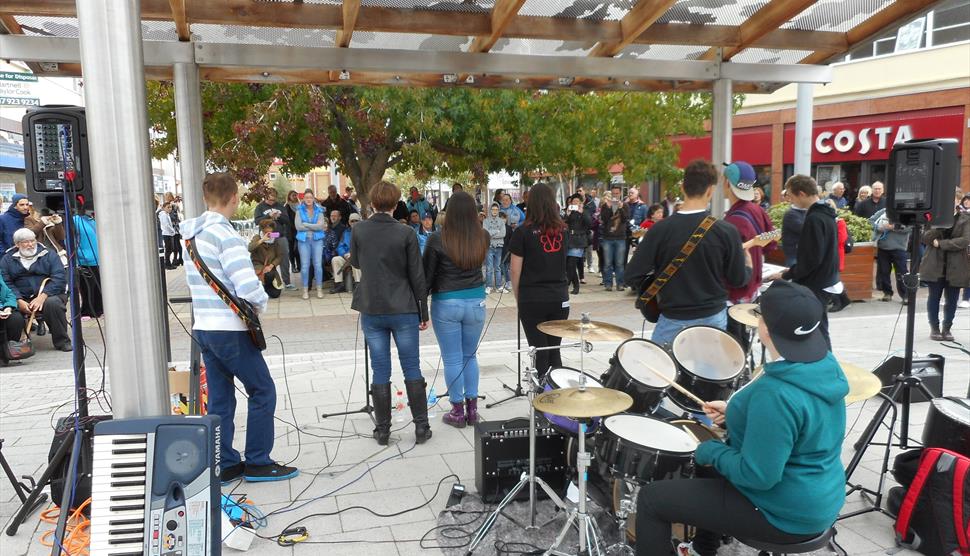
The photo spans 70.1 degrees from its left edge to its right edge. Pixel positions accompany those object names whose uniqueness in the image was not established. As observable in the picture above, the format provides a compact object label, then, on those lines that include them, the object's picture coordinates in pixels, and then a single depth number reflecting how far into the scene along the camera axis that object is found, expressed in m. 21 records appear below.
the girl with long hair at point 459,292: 5.15
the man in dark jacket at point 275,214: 12.93
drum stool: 2.74
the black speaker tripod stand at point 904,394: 4.03
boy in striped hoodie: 4.08
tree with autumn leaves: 12.23
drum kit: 3.19
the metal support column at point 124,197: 2.83
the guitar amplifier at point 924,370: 5.67
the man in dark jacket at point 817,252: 5.05
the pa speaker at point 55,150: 3.95
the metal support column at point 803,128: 10.08
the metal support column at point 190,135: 4.88
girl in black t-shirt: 5.27
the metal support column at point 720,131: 6.05
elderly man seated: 8.62
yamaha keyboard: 2.97
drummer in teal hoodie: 2.59
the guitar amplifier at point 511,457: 4.05
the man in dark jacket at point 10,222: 9.33
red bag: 3.39
